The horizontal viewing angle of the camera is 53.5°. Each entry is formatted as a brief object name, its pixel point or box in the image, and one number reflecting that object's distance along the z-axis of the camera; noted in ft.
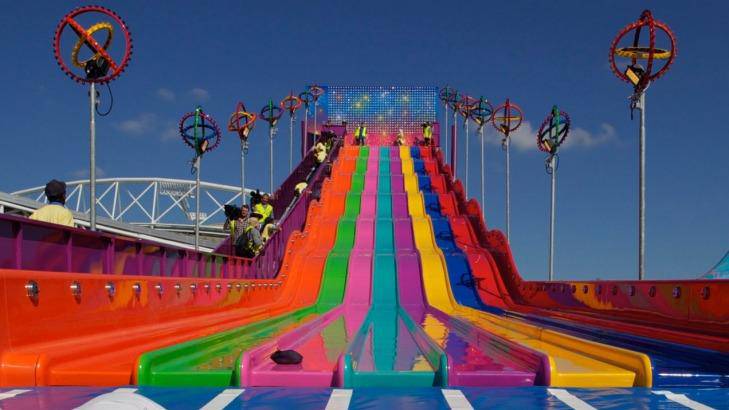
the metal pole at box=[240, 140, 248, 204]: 68.18
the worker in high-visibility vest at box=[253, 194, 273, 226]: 50.14
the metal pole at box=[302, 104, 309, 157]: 107.34
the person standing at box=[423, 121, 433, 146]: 107.60
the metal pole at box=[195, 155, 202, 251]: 47.56
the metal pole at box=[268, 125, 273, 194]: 80.04
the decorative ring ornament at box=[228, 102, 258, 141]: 66.33
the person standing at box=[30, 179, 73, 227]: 23.85
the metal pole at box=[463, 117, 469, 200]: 85.07
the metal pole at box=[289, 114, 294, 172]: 89.09
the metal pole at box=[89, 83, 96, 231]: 31.08
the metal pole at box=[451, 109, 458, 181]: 100.83
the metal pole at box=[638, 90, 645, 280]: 35.22
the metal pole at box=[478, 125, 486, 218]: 80.12
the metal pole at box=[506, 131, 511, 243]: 67.15
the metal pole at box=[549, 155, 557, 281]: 51.45
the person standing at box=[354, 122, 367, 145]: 108.99
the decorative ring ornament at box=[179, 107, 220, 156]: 48.44
